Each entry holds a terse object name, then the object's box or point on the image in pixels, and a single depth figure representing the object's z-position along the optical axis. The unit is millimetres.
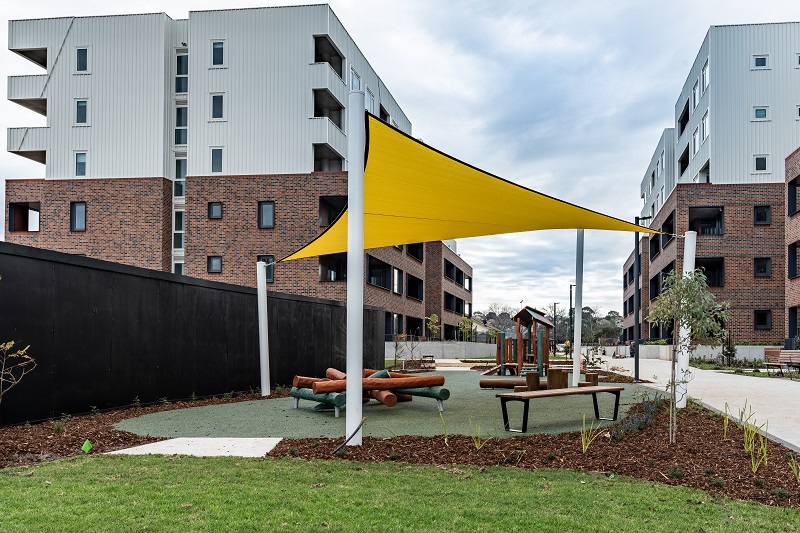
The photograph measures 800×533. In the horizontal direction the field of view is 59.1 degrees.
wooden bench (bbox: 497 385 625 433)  7930
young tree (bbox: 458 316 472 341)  45975
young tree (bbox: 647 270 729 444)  7051
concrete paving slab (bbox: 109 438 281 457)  6637
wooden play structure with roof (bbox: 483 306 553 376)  19562
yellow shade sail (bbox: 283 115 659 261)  7633
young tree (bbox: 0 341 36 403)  8031
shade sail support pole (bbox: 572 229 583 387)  13417
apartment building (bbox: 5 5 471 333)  30344
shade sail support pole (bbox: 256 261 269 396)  12516
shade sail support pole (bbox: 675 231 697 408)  9828
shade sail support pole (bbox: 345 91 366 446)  7352
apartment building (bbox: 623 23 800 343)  34625
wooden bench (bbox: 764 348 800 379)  19500
